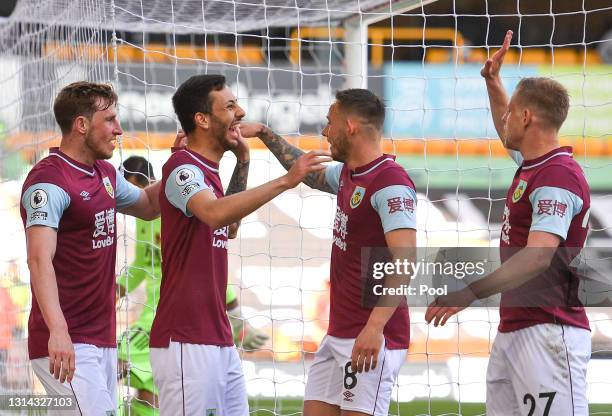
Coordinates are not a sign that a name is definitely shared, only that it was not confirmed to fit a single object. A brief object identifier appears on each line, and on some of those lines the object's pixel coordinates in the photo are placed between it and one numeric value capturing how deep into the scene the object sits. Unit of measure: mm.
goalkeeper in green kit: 12352
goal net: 13562
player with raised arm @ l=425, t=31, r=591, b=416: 8156
